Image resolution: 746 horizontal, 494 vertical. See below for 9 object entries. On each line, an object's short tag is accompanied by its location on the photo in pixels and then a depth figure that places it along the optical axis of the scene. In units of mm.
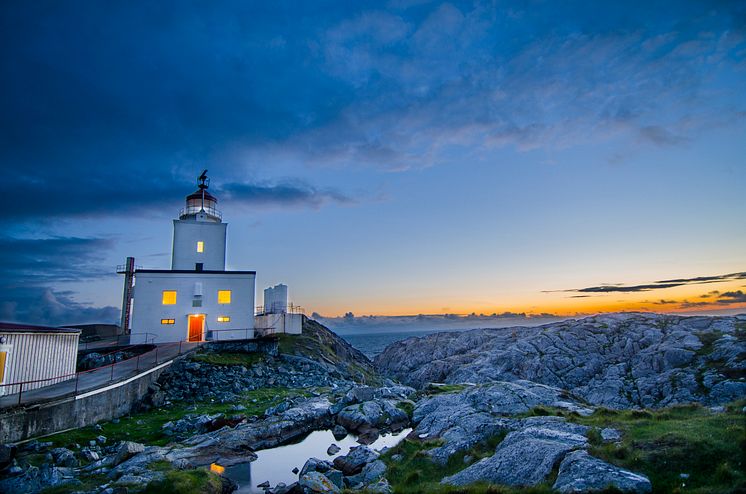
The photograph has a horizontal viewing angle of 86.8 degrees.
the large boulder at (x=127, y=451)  16125
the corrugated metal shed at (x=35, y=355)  22500
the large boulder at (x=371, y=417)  23953
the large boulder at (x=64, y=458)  15875
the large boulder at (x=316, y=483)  13508
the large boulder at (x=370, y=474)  15416
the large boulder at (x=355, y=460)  17047
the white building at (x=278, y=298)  51406
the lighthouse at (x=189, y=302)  42656
